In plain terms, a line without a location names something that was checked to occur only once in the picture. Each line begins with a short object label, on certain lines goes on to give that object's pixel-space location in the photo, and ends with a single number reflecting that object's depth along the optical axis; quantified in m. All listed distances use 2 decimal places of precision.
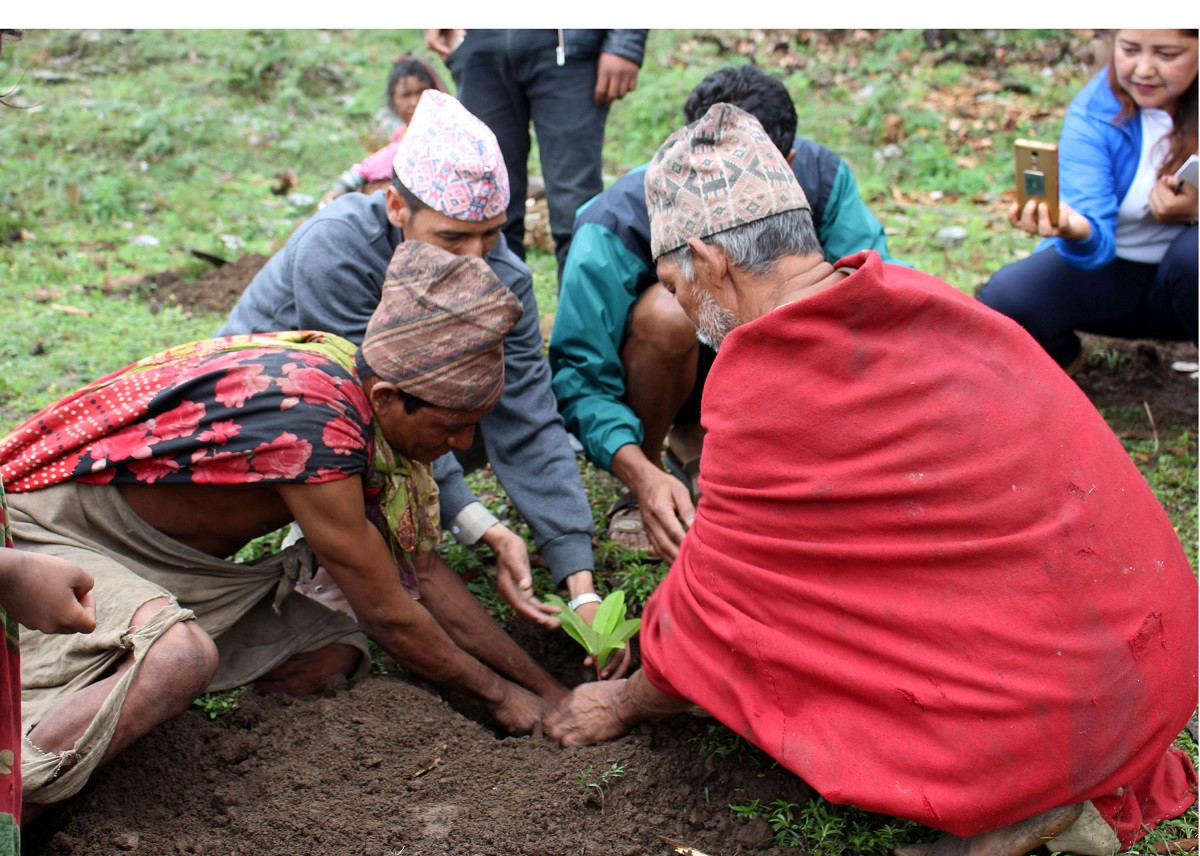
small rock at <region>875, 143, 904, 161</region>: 7.78
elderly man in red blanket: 1.96
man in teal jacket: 3.39
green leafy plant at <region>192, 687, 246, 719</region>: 2.73
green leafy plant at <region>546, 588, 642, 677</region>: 2.89
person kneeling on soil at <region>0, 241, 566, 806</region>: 2.29
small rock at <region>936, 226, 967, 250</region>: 6.23
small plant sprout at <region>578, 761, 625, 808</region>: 2.48
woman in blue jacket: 3.98
